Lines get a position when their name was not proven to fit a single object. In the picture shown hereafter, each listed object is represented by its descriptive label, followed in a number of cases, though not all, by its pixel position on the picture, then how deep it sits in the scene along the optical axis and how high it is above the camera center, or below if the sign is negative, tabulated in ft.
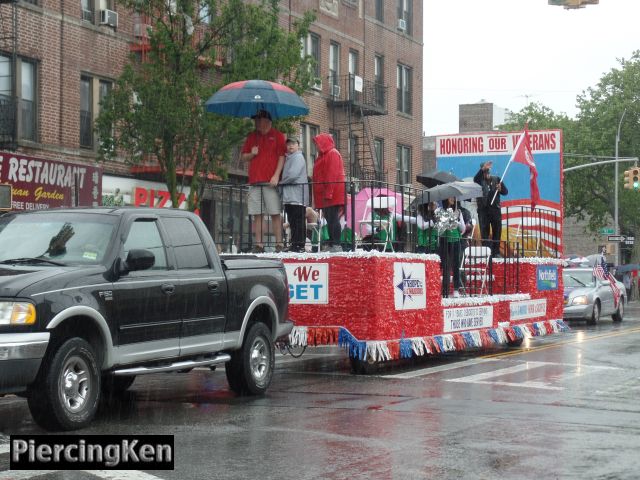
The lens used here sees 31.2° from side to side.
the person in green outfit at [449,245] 53.83 +1.48
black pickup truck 28.73 -0.91
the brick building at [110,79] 89.51 +18.30
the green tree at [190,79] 84.79 +14.75
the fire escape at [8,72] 85.66 +15.49
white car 90.68 -1.73
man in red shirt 49.37 +4.54
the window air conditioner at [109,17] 97.45 +21.82
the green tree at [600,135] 218.59 +27.13
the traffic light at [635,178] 151.23 +12.97
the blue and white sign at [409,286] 46.24 -0.45
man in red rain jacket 47.78 +3.75
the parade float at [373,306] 44.78 -1.24
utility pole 192.68 +11.37
